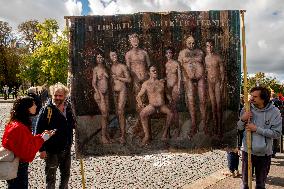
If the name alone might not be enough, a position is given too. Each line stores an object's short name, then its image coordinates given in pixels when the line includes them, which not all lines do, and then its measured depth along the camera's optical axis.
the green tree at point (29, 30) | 54.00
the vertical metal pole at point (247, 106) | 5.11
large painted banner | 5.20
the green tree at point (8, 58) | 57.81
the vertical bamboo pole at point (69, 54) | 5.08
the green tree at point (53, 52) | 36.04
